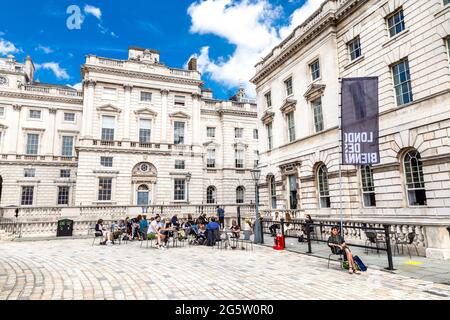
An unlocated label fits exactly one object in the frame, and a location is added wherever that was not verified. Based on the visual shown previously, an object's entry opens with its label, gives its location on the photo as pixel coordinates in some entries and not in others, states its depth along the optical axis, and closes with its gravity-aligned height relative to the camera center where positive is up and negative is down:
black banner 12.37 +3.50
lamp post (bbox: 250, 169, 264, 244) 15.80 -1.40
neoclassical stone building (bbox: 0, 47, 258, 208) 33.81 +8.67
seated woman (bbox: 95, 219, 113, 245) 15.97 -1.46
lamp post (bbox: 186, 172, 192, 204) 36.22 +3.66
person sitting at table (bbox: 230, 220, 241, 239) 15.78 -1.27
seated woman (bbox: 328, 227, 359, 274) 8.54 -1.34
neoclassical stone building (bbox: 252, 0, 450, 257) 12.63 +5.12
